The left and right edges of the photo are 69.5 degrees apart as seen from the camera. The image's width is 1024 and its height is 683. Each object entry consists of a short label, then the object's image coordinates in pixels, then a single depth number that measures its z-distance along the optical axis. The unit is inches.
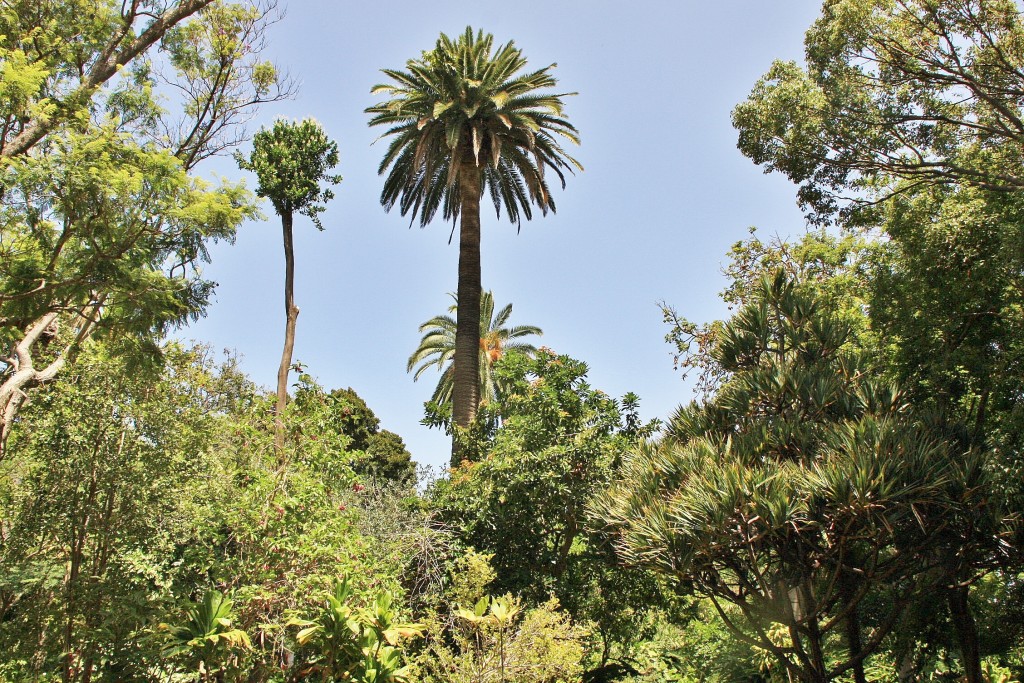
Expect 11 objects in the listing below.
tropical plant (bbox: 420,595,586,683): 353.7
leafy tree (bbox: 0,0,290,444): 353.7
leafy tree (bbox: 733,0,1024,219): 426.6
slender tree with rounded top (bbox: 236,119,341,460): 658.8
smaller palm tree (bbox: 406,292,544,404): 1181.7
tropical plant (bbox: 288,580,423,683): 339.3
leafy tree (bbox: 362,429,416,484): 1312.7
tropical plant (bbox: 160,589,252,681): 321.1
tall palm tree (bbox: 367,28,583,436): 700.7
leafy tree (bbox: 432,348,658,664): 501.0
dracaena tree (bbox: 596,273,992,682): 355.6
